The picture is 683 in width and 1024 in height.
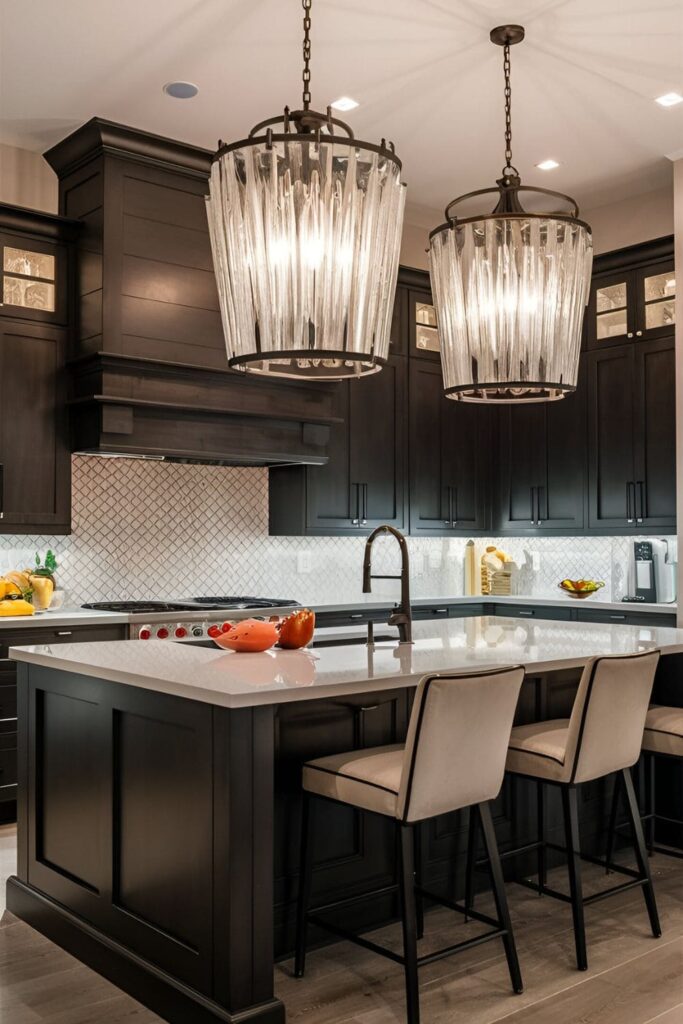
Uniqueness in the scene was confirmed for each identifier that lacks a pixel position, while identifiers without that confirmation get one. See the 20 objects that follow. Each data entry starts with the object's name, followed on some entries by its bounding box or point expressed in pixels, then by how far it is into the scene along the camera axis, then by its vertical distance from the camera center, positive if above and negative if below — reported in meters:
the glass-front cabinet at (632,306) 5.76 +1.39
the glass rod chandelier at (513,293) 2.85 +0.72
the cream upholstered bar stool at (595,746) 2.94 -0.64
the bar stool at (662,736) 3.50 -0.70
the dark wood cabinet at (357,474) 5.90 +0.40
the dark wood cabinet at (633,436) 5.69 +0.61
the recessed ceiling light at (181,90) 4.51 +2.07
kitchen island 2.45 -0.72
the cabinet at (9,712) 4.47 -0.78
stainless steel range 4.80 -0.37
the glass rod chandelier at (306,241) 2.27 +0.70
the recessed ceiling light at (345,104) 4.72 +2.09
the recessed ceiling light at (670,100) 4.70 +2.09
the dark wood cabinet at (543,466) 6.20 +0.47
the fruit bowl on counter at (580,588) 6.07 -0.30
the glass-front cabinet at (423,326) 6.43 +1.40
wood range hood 4.89 +1.18
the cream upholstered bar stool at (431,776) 2.51 -0.64
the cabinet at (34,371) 4.88 +0.84
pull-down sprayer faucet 3.26 -0.21
